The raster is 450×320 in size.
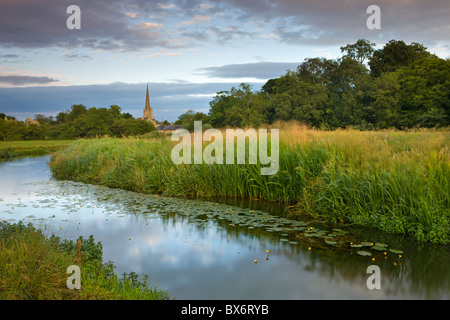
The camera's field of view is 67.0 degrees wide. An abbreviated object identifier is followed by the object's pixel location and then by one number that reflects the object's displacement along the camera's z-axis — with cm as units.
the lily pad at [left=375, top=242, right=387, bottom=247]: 620
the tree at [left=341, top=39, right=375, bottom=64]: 4103
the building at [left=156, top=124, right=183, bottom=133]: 10599
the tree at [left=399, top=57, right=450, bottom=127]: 2508
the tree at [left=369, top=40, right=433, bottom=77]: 3688
